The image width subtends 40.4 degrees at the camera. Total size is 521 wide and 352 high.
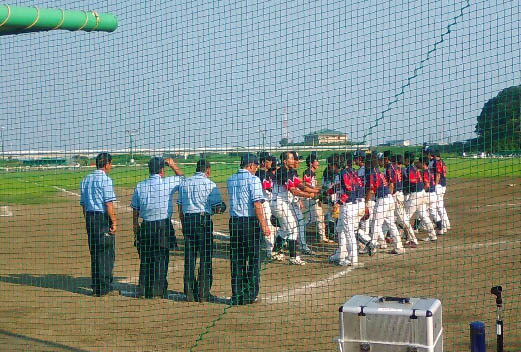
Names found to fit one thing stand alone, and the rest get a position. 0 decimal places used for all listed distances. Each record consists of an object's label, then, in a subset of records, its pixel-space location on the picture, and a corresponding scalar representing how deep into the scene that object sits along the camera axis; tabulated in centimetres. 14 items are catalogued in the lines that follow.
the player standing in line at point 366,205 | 1246
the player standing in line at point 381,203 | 1209
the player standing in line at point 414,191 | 1389
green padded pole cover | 517
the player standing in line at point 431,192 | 1443
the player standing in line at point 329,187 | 1212
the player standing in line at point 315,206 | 1316
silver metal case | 507
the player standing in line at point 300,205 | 1171
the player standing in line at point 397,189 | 1327
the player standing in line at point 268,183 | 1209
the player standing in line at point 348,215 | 1134
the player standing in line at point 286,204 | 1162
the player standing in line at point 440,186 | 1545
